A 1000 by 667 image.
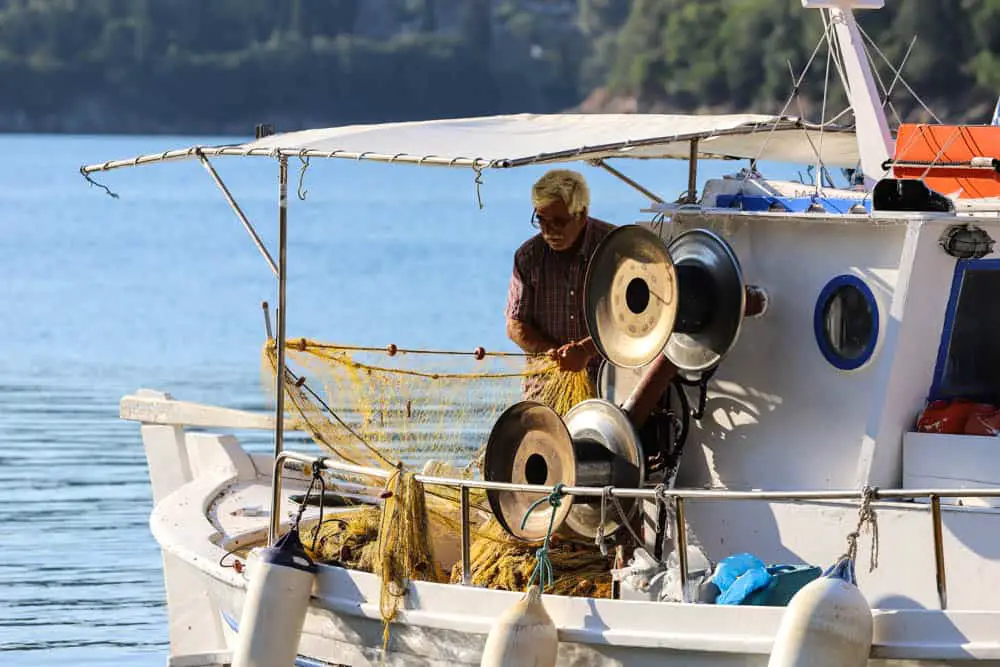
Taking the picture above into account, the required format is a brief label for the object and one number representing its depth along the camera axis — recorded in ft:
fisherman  68.95
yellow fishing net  77.05
